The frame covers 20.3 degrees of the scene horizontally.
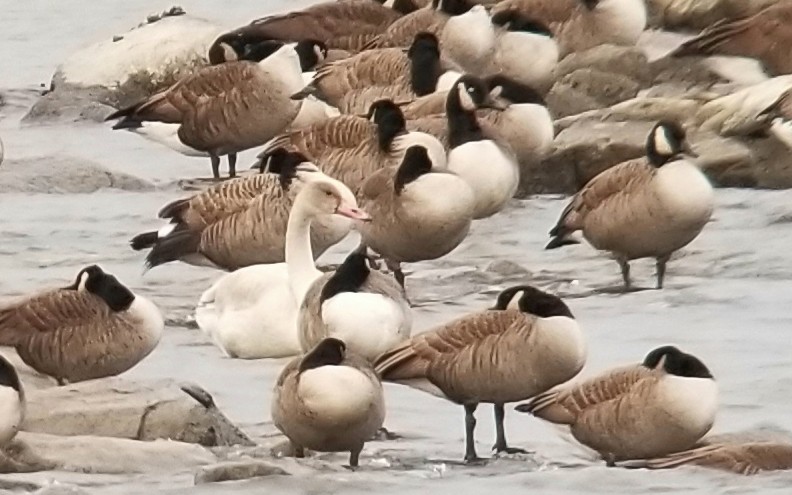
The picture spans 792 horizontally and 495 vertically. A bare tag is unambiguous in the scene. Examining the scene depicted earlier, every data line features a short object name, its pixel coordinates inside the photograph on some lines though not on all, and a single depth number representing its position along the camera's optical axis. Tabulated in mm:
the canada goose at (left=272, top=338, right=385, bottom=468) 7719
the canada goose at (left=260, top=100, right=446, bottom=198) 12297
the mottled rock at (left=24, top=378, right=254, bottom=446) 8273
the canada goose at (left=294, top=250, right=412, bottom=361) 8992
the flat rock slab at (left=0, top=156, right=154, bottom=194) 14828
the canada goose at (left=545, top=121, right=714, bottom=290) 10820
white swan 9945
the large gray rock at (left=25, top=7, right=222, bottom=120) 18469
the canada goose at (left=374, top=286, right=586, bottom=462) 8109
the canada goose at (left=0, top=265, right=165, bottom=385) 9180
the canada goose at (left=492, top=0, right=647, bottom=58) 17062
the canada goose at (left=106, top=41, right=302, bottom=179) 14664
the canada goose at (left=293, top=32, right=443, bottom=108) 14562
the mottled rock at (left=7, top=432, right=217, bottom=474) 7707
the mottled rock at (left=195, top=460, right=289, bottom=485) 7180
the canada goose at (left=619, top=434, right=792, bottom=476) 7254
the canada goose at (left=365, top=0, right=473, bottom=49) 16453
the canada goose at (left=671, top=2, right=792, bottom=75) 14773
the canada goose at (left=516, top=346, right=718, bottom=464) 7566
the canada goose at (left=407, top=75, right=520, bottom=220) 12320
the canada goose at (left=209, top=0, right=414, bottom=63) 17031
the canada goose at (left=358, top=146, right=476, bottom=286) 11055
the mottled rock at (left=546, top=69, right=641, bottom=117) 15781
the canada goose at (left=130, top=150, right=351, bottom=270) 11477
